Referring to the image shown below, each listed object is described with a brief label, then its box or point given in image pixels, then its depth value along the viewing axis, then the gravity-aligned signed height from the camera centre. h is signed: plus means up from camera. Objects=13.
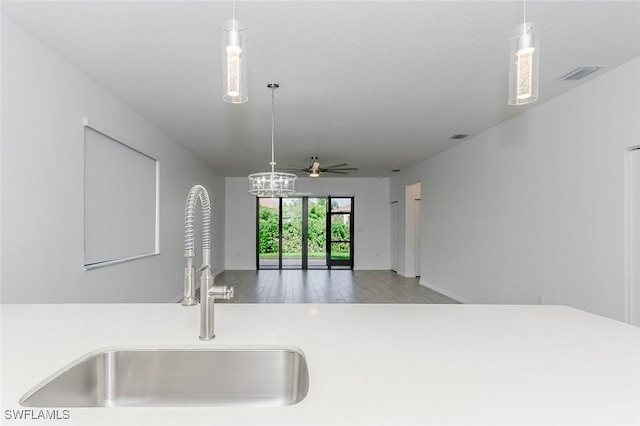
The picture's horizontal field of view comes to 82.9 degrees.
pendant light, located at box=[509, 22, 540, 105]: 1.35 +0.58
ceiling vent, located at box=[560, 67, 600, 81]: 3.14 +1.27
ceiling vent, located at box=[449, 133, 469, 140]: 5.50 +1.23
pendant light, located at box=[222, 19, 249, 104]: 1.36 +0.60
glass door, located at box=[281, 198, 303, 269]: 10.23 -0.49
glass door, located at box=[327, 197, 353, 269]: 10.36 -0.44
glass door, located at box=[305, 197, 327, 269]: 10.26 -0.43
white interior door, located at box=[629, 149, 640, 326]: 2.99 -0.18
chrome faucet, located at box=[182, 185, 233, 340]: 1.18 -0.23
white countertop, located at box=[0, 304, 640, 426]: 0.75 -0.41
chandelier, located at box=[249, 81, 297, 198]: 3.13 +0.27
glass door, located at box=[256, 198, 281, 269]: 10.28 -0.55
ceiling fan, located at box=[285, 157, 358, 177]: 6.34 +0.82
